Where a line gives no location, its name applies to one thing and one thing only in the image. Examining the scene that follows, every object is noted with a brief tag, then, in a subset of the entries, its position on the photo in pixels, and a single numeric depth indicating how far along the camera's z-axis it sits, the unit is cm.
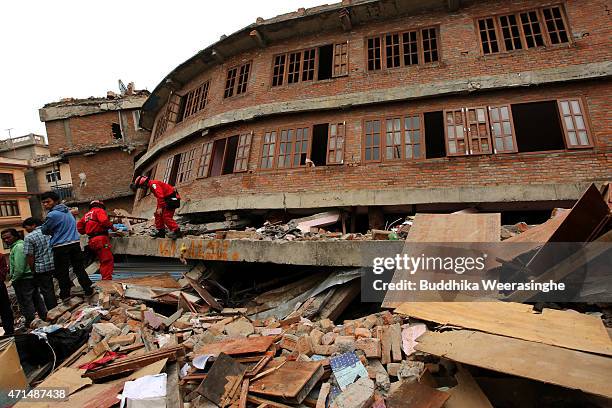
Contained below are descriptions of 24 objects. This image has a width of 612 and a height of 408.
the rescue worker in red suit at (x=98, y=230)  680
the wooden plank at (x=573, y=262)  350
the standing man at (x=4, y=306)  552
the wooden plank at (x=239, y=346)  373
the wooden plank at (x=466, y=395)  243
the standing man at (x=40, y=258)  573
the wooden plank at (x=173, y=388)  319
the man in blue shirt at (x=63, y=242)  593
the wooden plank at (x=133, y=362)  368
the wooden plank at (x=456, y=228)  452
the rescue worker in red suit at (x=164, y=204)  706
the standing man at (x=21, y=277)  581
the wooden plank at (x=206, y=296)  624
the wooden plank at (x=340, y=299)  552
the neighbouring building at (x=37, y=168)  2791
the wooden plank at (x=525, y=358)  216
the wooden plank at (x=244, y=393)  306
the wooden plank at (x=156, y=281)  700
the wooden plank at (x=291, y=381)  300
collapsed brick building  773
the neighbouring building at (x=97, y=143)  1848
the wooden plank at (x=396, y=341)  339
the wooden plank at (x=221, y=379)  318
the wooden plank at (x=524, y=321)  268
